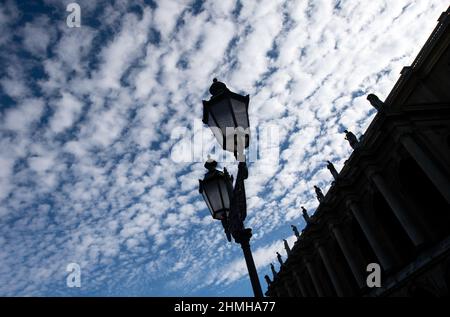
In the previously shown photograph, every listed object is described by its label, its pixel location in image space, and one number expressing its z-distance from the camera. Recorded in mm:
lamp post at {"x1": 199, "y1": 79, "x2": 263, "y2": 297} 4324
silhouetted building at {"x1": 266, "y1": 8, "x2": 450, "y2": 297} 16906
